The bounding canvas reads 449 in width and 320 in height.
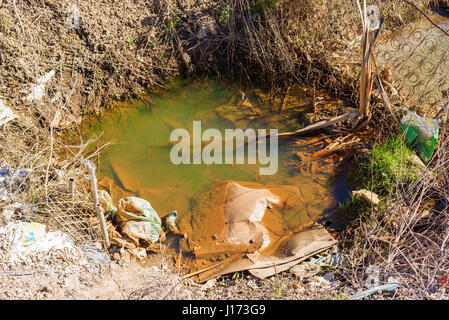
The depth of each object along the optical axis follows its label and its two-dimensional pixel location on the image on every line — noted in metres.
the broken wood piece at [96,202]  2.58
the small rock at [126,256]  2.99
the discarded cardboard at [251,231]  2.99
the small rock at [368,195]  3.17
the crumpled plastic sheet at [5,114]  3.72
